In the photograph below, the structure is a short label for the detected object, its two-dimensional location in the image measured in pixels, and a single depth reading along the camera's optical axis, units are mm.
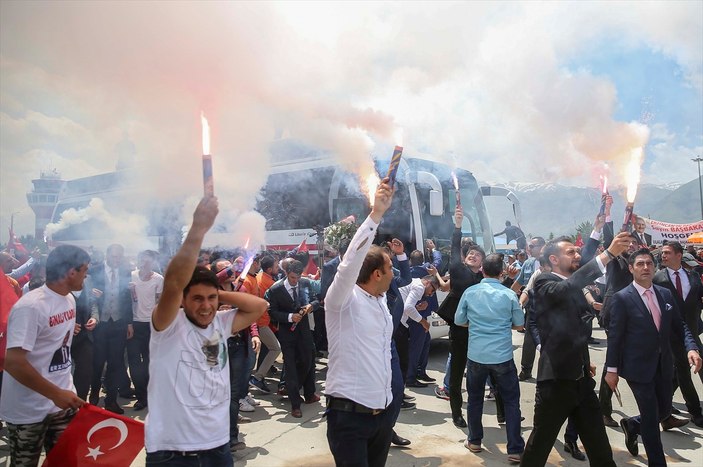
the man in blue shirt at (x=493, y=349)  4598
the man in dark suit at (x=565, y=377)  3572
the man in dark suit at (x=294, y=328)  6180
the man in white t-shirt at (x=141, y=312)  6336
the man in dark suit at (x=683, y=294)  5402
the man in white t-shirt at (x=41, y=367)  2926
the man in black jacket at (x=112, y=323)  6137
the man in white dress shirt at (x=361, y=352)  2881
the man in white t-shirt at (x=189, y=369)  2322
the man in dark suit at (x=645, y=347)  3896
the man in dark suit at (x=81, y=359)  5000
